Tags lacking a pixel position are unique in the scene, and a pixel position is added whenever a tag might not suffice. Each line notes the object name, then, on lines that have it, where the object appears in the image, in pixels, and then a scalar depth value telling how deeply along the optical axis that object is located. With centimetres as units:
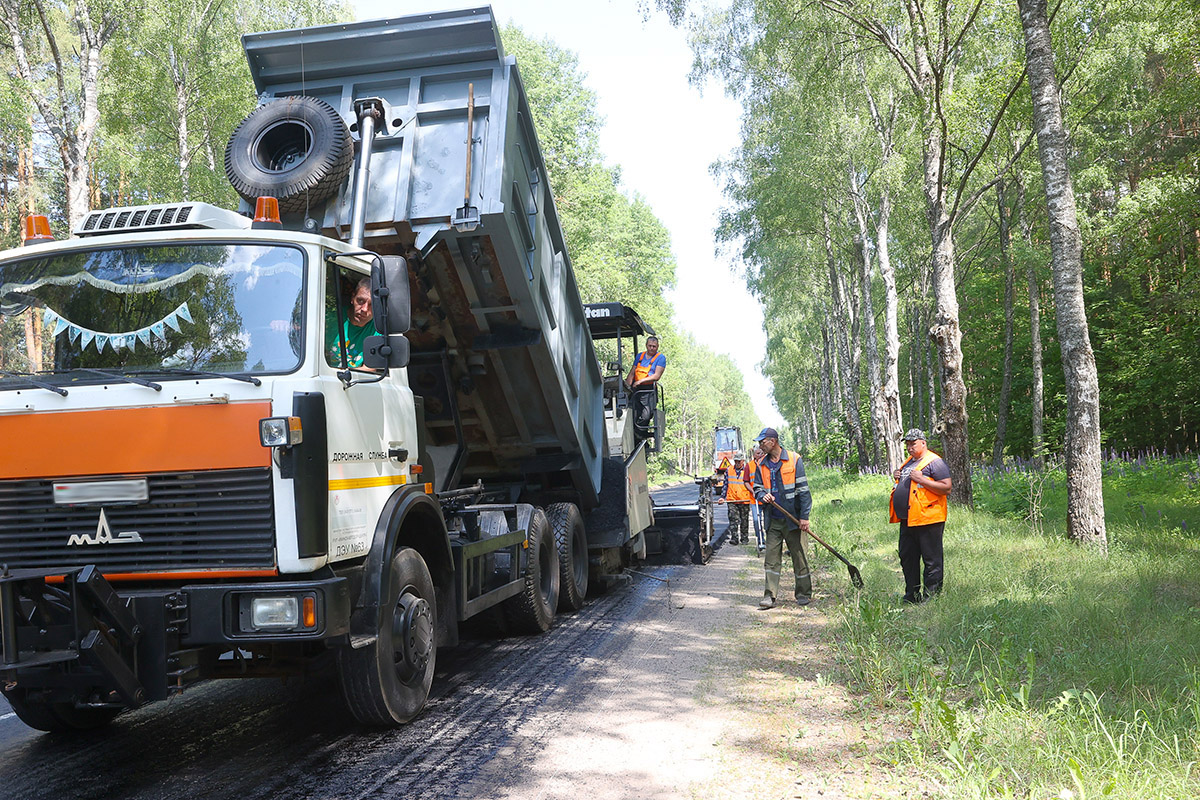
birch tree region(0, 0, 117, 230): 1508
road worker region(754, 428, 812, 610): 908
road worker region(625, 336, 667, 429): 1066
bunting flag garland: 438
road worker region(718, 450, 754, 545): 1480
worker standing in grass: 782
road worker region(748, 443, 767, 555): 1382
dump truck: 405
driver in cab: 482
